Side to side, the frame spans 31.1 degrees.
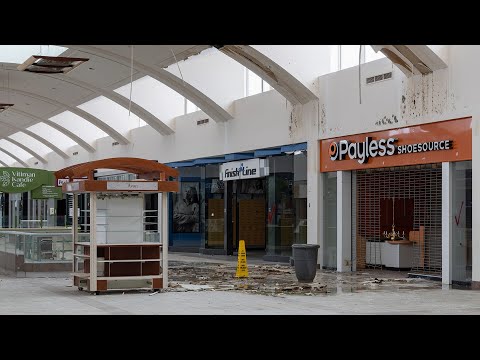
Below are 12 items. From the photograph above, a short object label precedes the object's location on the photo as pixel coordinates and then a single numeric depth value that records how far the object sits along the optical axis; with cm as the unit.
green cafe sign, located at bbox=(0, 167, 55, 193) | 2508
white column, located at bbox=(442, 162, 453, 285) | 1875
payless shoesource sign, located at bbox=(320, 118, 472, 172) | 1859
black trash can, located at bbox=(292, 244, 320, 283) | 1880
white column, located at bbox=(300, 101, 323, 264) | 2405
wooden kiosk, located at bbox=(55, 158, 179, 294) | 1617
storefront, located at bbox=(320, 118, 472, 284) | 1867
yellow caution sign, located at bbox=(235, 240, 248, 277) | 2058
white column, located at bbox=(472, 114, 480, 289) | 1789
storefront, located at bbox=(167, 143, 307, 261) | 2612
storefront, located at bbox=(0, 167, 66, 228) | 2539
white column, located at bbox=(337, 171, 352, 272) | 2292
